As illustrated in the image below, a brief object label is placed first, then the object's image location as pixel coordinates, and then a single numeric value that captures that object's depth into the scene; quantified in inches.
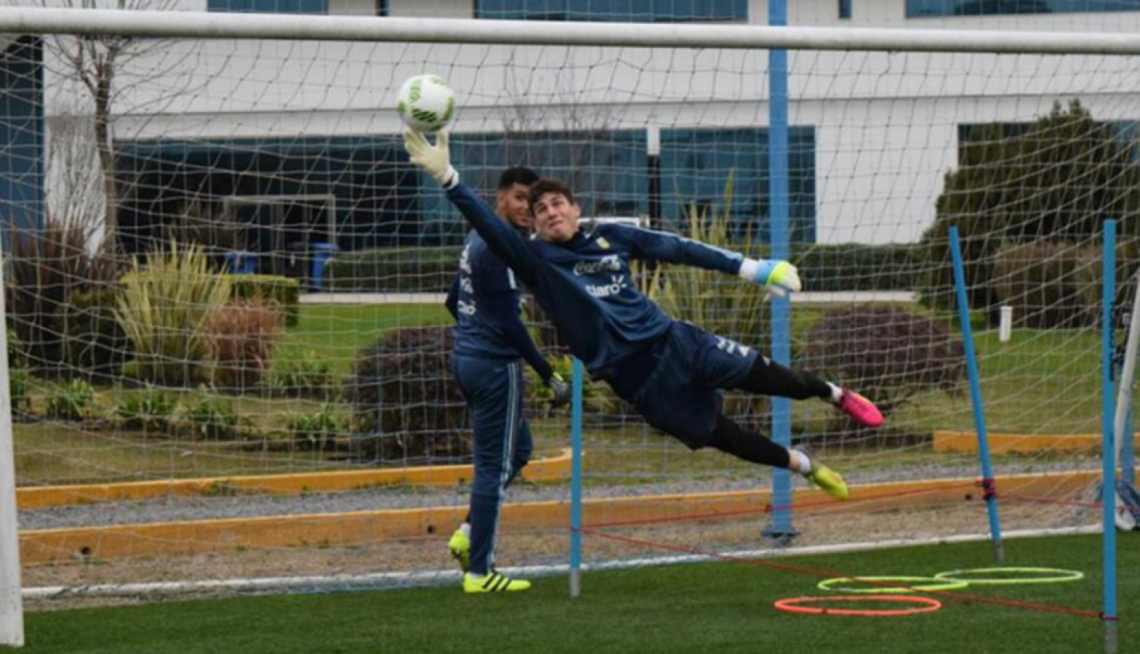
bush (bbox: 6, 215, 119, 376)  522.9
